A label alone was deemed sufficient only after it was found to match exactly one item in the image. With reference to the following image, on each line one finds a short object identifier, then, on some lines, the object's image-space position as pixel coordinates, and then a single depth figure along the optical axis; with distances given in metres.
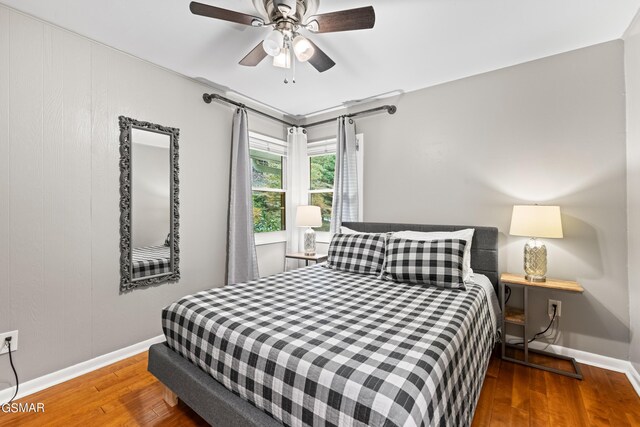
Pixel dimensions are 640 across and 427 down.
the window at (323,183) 4.03
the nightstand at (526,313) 2.14
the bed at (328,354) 1.04
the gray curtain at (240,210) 3.18
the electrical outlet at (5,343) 1.85
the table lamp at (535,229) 2.16
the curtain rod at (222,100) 2.98
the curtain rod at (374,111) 3.27
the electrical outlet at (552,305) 2.40
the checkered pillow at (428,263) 2.19
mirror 2.42
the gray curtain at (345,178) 3.48
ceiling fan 1.62
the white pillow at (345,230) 3.10
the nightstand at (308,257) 3.43
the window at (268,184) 3.77
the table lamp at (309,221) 3.56
